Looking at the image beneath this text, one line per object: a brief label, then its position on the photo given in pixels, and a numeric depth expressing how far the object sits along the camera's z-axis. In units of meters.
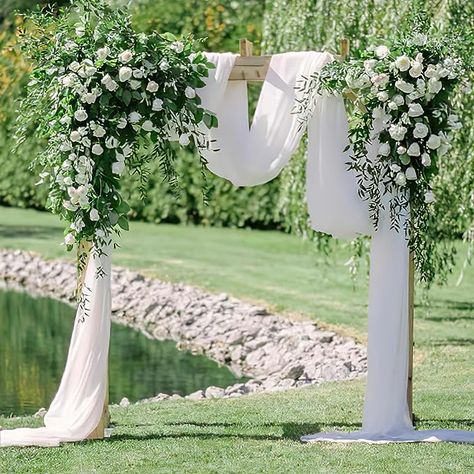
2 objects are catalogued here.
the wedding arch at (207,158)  9.56
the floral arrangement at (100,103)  9.51
